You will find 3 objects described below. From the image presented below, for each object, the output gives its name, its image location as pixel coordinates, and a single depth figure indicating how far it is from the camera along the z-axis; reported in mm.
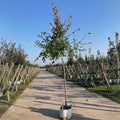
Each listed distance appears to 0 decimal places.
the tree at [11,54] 13898
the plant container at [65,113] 3523
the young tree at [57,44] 3707
